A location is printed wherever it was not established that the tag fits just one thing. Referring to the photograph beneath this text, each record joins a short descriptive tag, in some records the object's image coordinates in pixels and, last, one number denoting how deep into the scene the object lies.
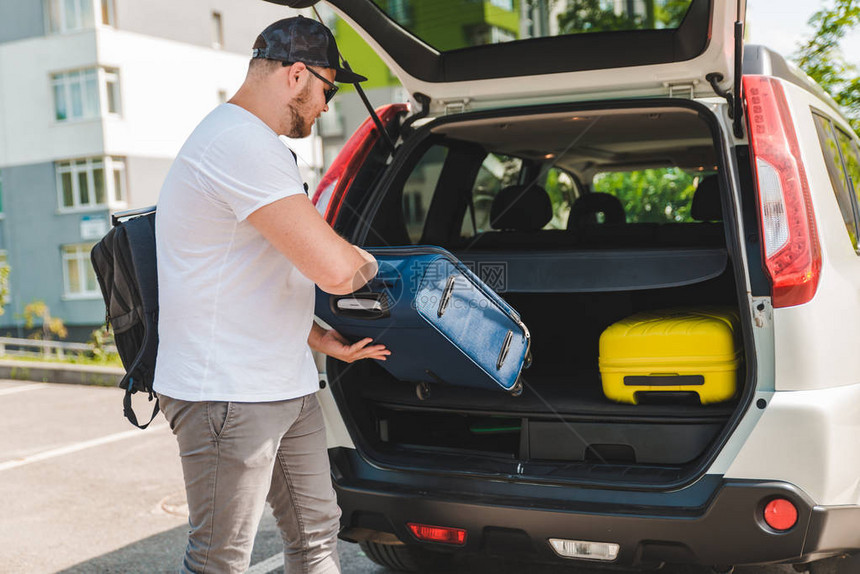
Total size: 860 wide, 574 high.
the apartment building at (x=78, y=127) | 25.95
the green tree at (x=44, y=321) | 25.16
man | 2.11
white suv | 2.38
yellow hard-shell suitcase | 2.66
